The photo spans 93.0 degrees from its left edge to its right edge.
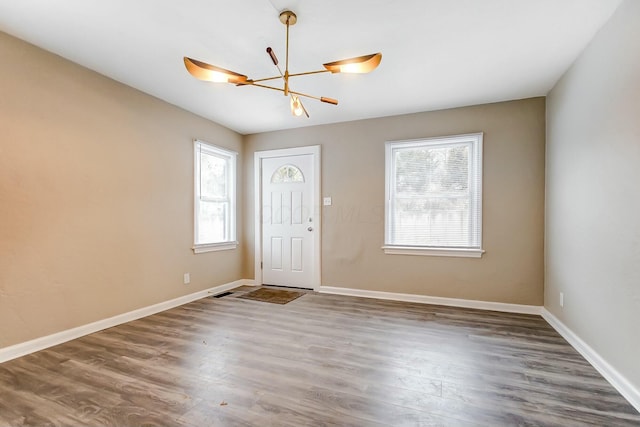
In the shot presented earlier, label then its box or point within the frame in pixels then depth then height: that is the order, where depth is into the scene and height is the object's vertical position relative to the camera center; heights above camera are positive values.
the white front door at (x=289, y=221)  4.59 -0.16
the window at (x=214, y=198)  4.15 +0.18
